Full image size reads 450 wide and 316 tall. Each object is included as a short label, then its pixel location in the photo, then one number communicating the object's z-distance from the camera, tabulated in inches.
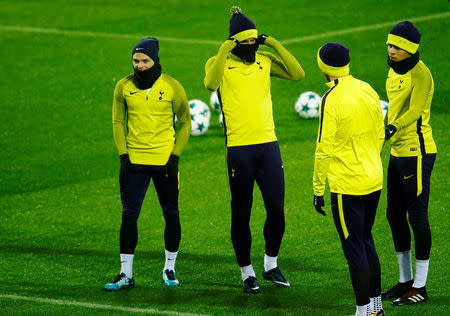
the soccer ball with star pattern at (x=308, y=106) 1389.0
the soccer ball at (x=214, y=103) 1461.7
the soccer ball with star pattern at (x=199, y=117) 1305.4
